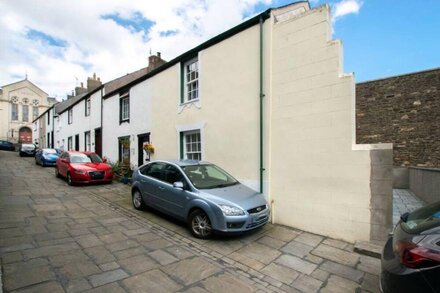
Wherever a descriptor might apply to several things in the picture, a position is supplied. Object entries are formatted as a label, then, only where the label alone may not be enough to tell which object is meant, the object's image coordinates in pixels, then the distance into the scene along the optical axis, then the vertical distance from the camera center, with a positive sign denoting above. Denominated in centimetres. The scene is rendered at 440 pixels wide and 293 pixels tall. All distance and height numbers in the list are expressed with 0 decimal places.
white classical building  4544 +686
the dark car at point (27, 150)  2529 -48
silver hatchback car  514 -116
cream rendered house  551 +59
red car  1081 -100
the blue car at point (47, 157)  1750 -81
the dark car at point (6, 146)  3350 -11
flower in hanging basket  1110 -11
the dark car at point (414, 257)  210 -99
